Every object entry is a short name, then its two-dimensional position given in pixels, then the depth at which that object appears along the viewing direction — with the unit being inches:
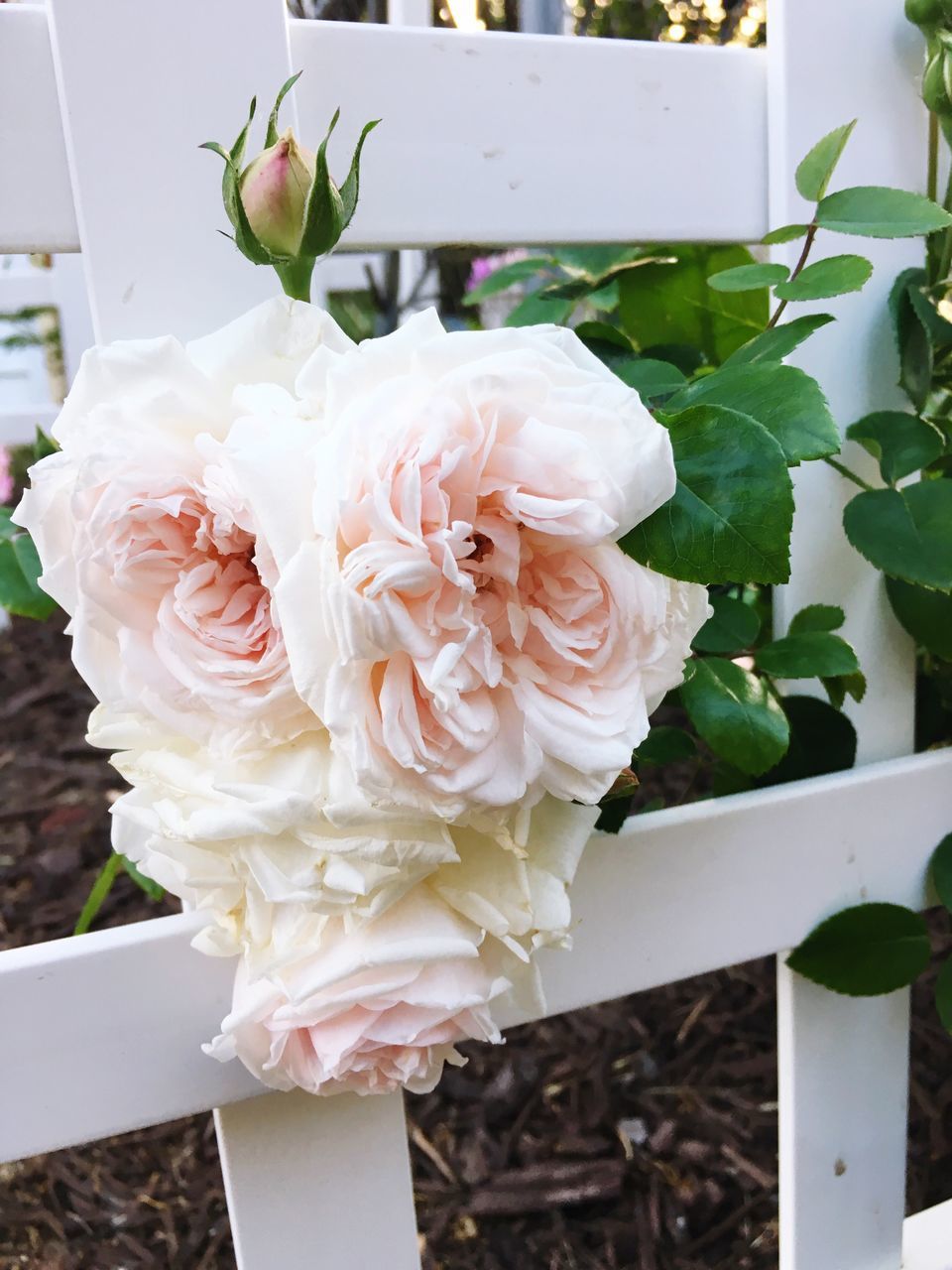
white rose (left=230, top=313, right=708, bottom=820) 9.3
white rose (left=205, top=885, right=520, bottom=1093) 11.2
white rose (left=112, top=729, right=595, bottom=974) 10.4
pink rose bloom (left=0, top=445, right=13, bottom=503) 49.5
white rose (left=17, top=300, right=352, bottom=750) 10.4
